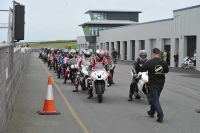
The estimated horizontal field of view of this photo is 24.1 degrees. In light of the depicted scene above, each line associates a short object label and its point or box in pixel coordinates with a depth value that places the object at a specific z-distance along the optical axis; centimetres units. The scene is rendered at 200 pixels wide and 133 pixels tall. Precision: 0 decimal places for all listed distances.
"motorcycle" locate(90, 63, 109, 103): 1459
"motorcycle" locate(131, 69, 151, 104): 1392
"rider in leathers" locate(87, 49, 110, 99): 1573
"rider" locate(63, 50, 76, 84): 2325
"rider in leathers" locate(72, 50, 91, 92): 1775
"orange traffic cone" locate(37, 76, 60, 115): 1217
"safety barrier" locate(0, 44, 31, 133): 877
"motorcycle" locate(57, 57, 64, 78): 2634
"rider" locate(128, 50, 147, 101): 1434
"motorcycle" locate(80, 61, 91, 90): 1652
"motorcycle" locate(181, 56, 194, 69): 4034
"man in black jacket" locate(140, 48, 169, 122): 1116
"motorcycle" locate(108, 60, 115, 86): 2035
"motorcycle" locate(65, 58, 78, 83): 2081
